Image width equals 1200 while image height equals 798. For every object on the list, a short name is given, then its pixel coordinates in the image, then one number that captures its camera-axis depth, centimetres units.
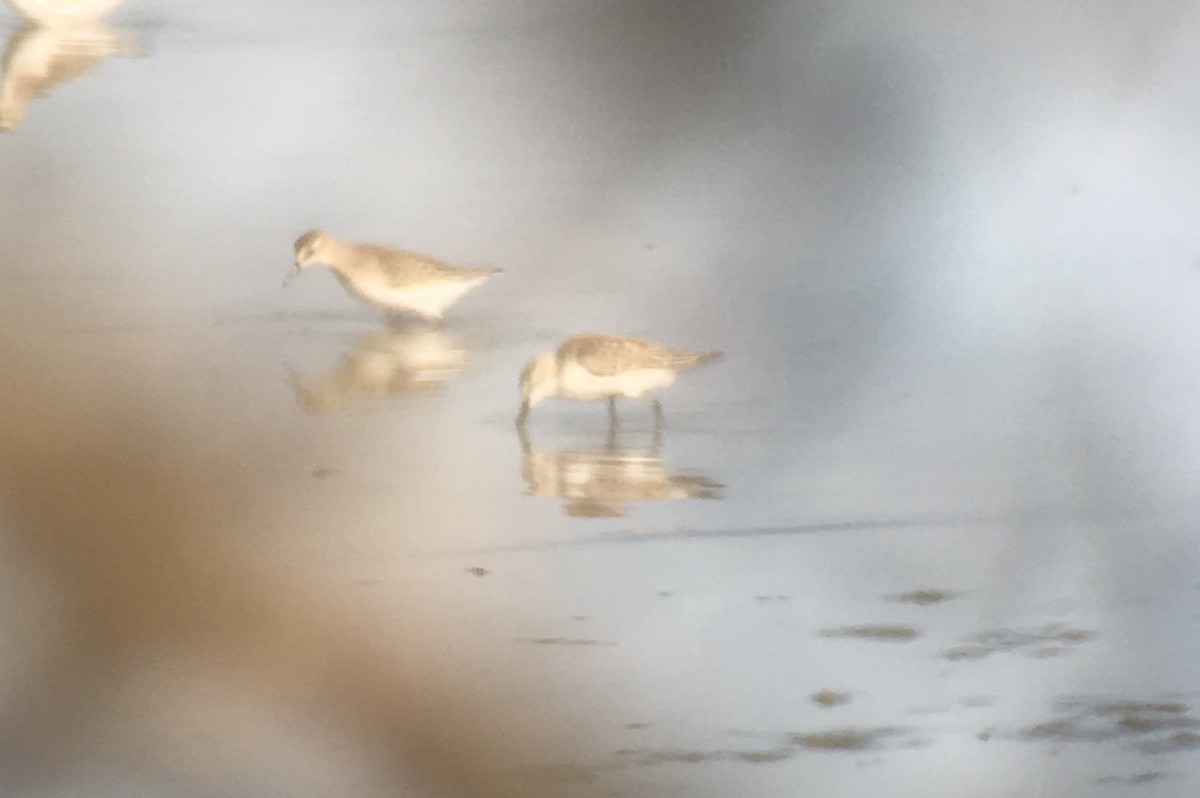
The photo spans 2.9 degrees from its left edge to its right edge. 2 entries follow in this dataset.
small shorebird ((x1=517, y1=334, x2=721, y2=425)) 1512
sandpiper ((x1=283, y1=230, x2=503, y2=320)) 1523
